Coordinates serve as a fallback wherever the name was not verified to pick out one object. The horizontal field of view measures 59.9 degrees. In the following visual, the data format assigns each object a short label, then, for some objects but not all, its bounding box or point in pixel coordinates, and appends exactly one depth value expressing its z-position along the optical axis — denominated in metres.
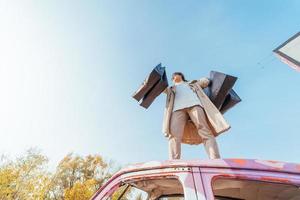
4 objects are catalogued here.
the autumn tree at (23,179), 22.81
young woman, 2.83
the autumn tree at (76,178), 25.61
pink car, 1.49
